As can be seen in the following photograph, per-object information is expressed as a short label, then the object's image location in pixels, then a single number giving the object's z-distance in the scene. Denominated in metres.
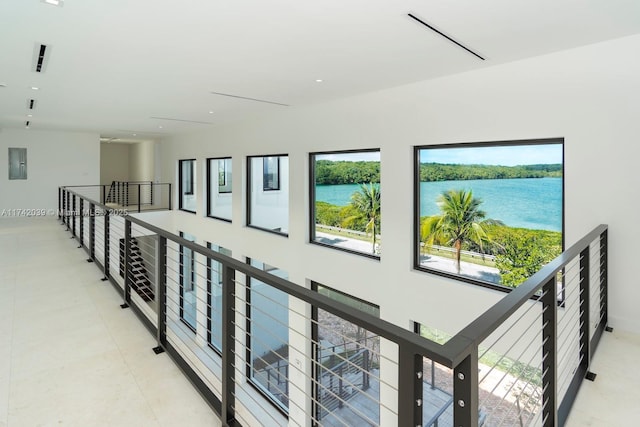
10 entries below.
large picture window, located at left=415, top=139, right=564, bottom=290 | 3.58
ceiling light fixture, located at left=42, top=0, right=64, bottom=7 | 2.34
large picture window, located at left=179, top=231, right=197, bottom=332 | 8.83
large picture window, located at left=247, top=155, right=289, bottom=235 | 6.67
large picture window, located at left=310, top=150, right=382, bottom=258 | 5.11
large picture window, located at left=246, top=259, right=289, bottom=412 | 5.58
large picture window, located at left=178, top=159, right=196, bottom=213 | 9.93
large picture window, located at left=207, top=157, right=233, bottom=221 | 8.41
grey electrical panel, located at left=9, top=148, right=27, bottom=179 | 9.93
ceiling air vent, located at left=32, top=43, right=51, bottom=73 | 3.21
